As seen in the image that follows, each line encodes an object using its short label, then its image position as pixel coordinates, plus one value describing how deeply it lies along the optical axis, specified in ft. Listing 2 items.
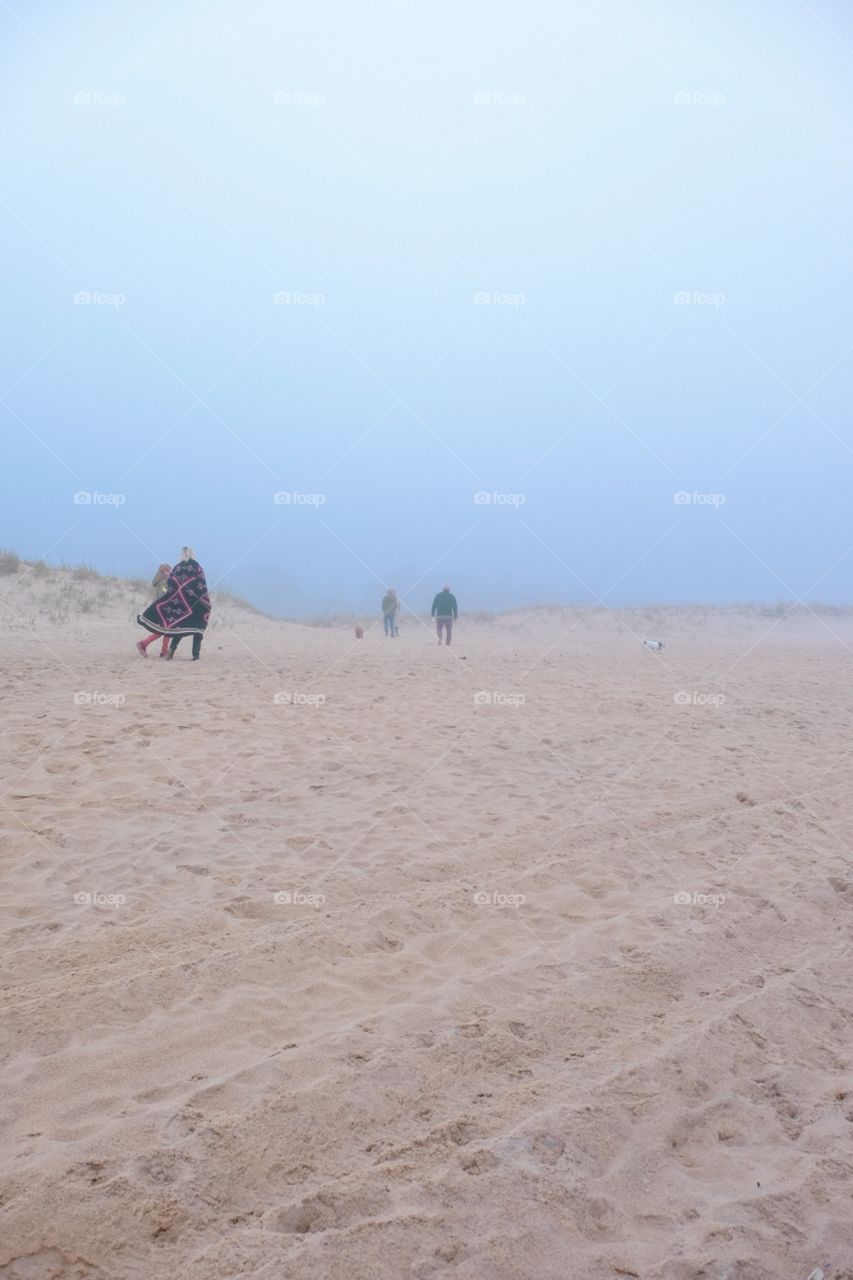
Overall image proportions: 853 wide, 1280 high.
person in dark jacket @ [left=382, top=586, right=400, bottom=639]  80.43
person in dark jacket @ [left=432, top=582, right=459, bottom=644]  68.03
